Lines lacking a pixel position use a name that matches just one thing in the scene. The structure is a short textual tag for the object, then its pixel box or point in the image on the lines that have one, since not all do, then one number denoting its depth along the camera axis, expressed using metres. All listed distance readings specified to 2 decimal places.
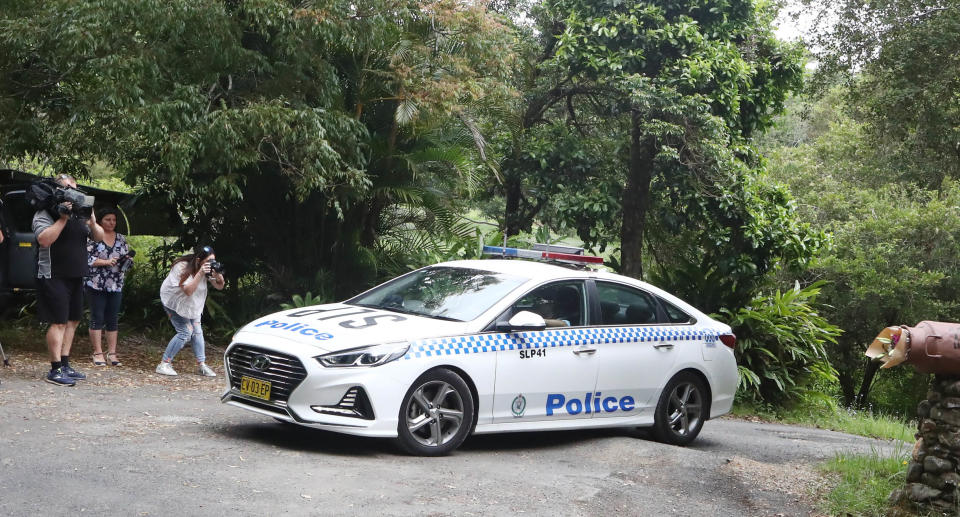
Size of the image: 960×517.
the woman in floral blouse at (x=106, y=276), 10.18
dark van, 12.34
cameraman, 8.77
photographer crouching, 10.14
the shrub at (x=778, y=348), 14.48
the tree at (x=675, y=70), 13.62
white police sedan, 6.87
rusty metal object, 6.21
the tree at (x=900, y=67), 14.91
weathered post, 6.22
